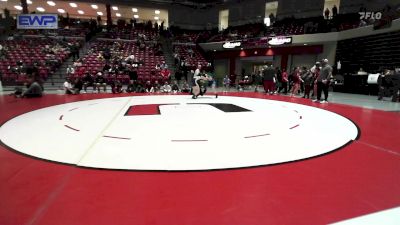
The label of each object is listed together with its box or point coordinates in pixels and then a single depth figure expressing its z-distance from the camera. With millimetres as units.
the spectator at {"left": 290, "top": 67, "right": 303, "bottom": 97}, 12183
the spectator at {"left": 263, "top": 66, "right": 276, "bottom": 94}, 13168
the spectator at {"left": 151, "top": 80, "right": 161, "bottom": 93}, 13898
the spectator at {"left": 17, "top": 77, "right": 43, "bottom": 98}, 9568
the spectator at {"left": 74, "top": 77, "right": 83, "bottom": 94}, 11676
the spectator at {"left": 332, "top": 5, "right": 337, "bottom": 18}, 21178
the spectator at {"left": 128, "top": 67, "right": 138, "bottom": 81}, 14328
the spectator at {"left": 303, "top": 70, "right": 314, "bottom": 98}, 11042
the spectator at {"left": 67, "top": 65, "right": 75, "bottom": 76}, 15156
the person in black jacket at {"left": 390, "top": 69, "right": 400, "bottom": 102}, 10152
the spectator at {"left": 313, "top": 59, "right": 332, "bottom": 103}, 9125
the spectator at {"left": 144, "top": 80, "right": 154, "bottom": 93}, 13911
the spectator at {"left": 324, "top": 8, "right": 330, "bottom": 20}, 21630
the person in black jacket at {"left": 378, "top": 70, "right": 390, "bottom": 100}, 10892
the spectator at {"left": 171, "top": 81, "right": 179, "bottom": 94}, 14193
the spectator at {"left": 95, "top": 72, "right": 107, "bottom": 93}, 13977
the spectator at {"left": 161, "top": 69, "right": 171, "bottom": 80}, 16203
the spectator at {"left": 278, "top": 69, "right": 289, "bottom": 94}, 13648
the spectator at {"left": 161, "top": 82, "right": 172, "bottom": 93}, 13606
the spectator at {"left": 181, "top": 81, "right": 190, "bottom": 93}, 13498
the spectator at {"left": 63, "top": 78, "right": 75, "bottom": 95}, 11341
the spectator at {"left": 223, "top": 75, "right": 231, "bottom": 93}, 19953
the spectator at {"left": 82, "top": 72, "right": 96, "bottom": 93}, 13422
